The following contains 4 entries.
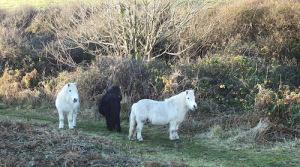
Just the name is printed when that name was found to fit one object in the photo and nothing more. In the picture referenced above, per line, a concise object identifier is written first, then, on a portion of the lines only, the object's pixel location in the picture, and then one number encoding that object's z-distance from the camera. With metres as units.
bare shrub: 19.17
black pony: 13.83
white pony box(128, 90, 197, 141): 12.54
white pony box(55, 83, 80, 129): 13.79
